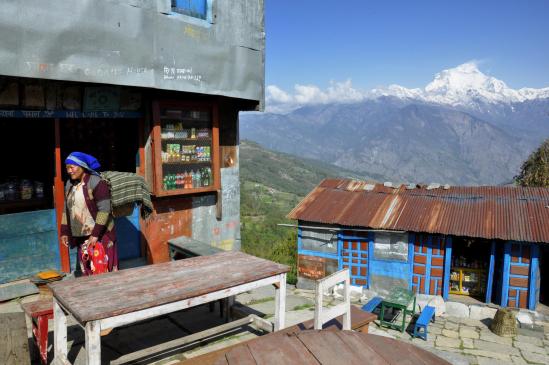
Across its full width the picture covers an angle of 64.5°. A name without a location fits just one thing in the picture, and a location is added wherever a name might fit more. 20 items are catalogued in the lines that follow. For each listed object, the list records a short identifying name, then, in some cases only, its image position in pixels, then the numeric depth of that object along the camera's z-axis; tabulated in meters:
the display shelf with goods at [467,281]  13.73
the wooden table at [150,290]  3.13
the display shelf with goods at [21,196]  6.56
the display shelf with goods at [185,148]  6.60
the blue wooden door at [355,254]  14.34
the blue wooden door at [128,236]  6.82
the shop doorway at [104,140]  7.62
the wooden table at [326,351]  2.62
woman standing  4.69
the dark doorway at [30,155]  7.19
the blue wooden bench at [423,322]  10.71
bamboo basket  11.39
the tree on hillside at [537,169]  26.80
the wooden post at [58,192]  5.80
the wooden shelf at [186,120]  6.71
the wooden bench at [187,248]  5.83
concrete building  5.27
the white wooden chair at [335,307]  3.90
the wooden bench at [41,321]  3.89
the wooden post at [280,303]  4.41
